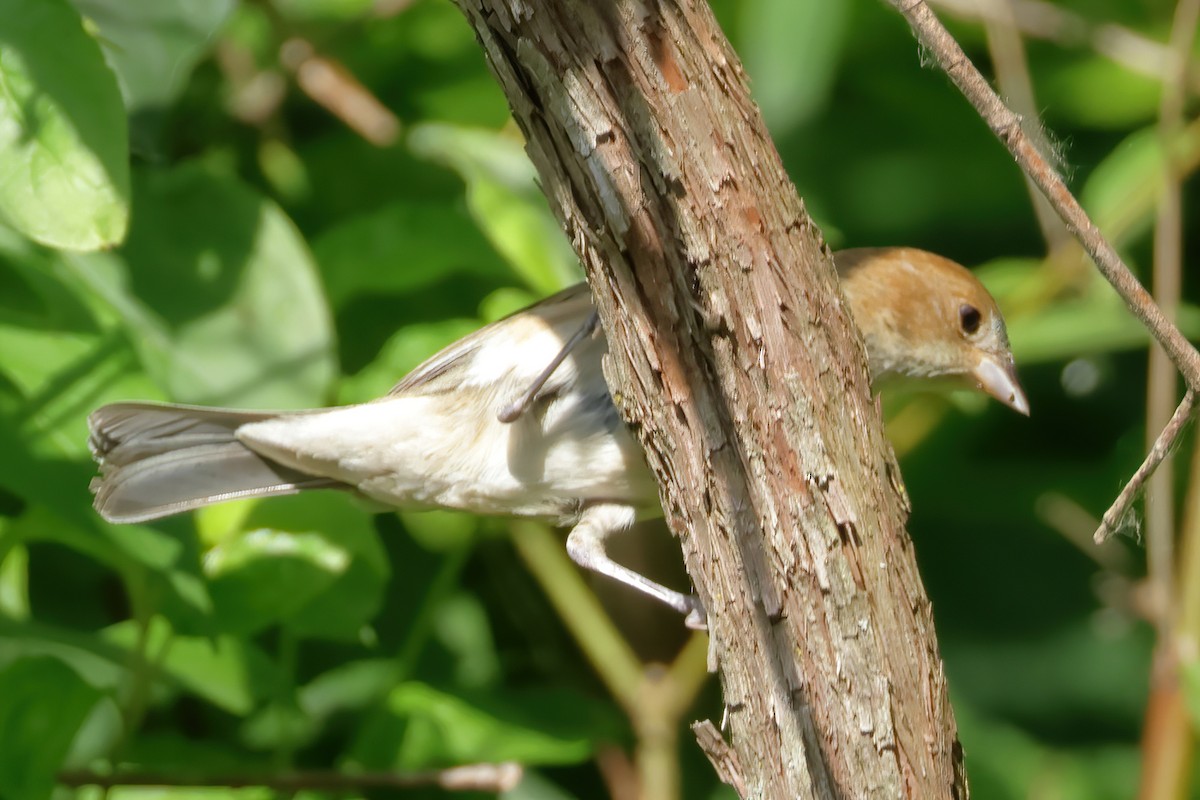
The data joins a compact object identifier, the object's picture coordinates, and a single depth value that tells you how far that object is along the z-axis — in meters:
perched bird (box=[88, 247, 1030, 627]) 4.61
